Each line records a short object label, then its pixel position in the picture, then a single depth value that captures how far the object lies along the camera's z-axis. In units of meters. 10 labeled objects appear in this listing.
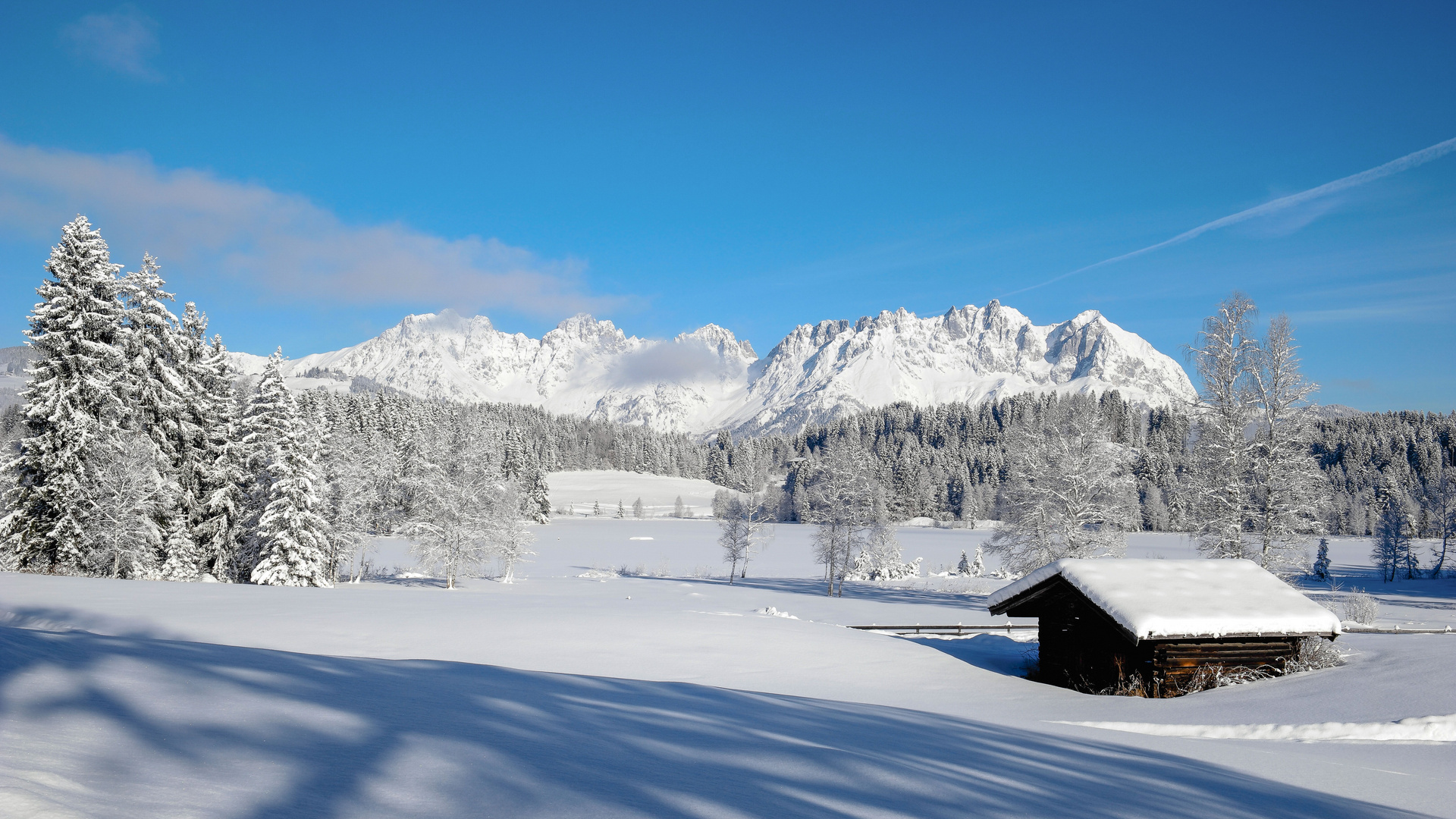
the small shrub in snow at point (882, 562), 54.06
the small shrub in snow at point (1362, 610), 29.45
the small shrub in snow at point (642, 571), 57.03
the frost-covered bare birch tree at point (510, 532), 44.06
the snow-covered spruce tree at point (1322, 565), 53.72
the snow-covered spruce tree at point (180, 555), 29.48
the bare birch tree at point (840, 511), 47.81
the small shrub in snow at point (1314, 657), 16.50
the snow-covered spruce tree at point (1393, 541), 58.56
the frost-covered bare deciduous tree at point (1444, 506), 62.72
